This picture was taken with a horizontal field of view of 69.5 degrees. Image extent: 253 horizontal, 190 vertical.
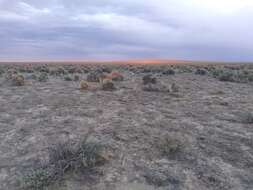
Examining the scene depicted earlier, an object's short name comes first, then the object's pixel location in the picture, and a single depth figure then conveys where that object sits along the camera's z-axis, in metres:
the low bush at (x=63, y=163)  3.23
